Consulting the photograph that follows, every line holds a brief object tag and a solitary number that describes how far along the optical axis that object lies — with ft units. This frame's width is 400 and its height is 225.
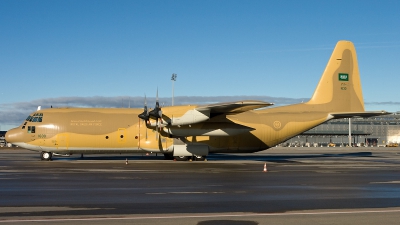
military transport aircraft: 113.29
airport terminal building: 354.13
